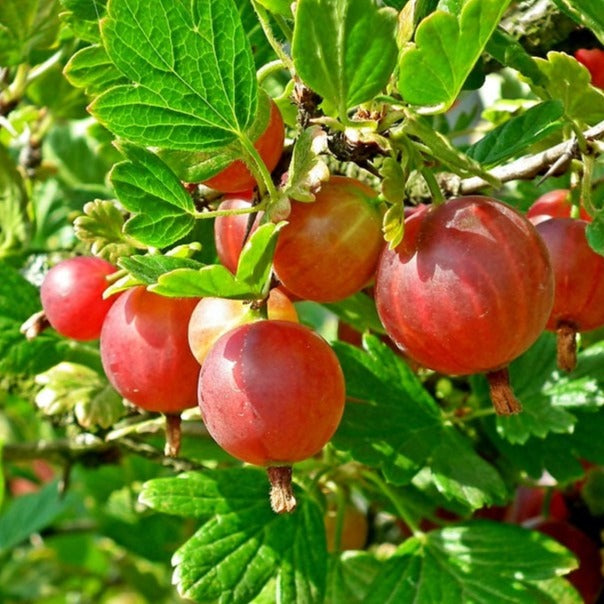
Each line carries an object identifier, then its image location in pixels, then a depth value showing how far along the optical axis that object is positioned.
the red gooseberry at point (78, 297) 0.24
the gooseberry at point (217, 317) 0.22
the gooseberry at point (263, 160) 0.22
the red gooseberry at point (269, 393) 0.21
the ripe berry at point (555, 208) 0.24
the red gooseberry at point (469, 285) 0.20
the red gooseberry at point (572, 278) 0.23
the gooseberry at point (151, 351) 0.23
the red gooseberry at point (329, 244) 0.21
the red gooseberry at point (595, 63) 0.26
